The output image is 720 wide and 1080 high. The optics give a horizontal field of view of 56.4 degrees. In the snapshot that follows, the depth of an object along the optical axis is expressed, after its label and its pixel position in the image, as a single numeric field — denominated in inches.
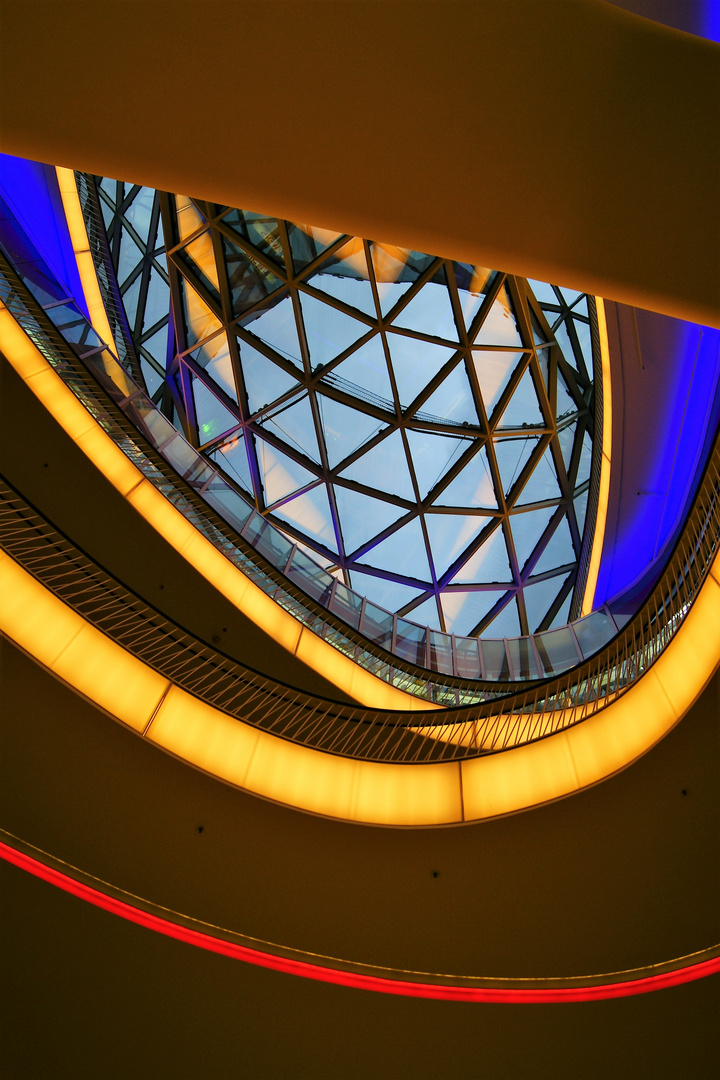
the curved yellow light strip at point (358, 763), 275.4
